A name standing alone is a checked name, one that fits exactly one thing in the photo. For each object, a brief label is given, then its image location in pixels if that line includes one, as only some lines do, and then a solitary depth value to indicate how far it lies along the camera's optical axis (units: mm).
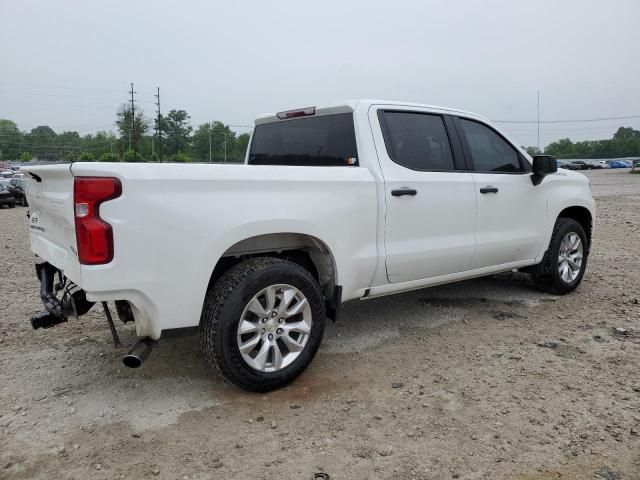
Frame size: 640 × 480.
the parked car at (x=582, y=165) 77712
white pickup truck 2782
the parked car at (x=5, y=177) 25036
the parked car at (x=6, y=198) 22109
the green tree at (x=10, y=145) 117000
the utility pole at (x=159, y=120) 69812
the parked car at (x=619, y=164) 81688
